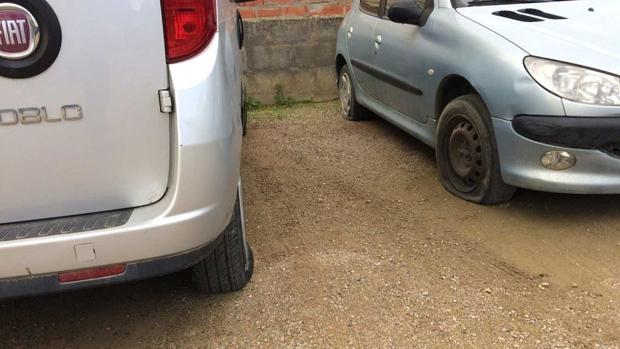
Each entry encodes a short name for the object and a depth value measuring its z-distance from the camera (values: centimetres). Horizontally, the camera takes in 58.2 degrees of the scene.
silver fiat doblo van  172
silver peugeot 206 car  290
